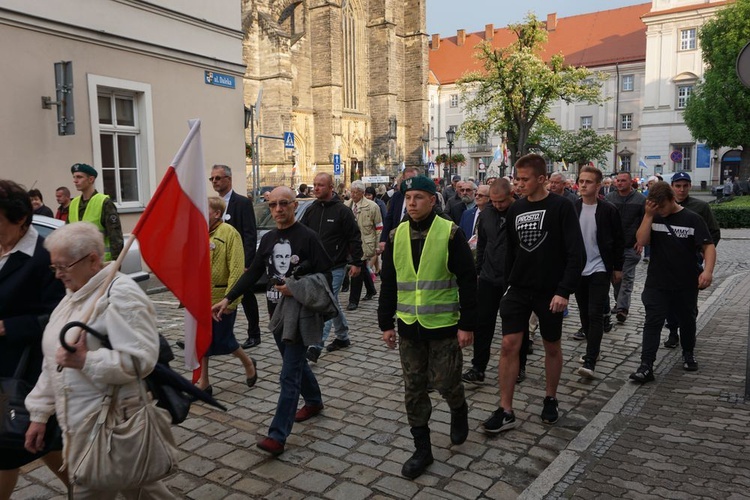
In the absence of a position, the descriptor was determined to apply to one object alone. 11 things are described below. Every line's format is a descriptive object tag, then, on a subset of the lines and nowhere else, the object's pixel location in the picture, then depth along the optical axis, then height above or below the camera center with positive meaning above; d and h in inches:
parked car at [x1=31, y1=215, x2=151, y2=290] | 345.1 -43.4
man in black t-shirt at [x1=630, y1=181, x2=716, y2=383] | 238.1 -29.1
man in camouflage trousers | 162.9 -30.9
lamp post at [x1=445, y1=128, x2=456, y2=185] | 1375.2 +113.4
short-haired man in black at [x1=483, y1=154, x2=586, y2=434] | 187.3 -24.5
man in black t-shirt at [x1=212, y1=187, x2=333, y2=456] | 175.6 -24.1
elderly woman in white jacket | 101.2 -24.9
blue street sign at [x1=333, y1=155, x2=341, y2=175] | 1567.4 +62.2
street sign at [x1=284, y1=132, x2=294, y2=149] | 803.0 +65.2
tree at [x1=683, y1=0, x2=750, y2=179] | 1585.9 +241.6
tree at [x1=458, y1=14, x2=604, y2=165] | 1398.9 +233.3
